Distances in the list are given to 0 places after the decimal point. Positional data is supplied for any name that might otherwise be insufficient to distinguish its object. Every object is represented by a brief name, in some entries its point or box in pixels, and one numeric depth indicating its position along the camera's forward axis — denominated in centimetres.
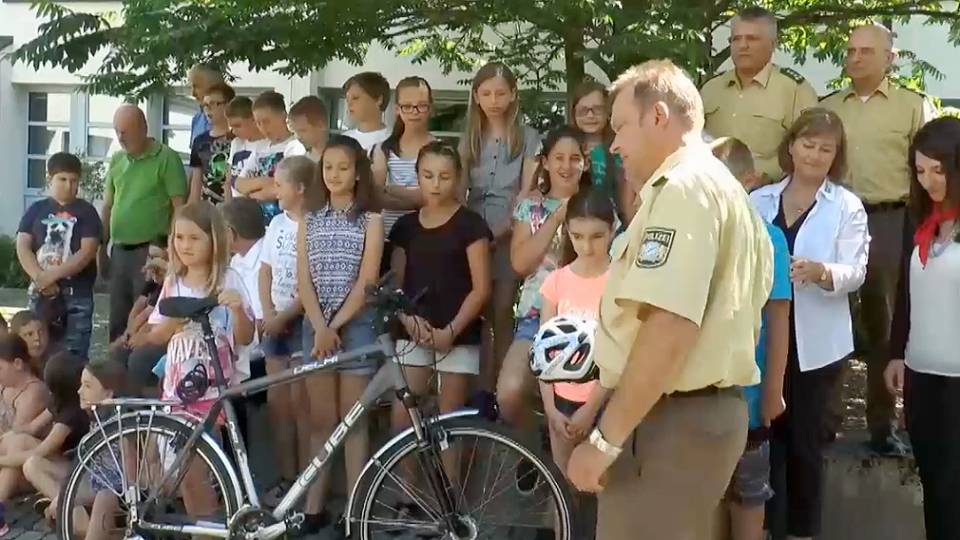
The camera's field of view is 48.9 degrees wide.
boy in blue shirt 387
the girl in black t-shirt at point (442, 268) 472
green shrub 1465
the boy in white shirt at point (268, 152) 567
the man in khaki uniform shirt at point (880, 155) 504
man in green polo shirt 644
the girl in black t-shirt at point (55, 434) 516
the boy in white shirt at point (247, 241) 513
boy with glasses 632
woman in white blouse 425
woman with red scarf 400
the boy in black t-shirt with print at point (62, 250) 644
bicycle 424
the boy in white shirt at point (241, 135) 593
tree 531
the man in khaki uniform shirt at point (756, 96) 496
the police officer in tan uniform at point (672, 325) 260
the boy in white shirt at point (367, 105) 552
